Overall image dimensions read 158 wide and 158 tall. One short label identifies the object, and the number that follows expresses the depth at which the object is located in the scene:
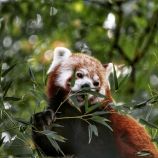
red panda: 10.14
